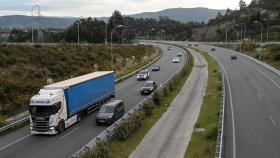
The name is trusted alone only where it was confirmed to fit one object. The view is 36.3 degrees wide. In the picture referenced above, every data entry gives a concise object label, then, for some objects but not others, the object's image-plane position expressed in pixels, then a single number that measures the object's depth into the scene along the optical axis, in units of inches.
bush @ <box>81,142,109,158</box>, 918.7
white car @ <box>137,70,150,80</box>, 2650.1
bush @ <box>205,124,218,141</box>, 1201.8
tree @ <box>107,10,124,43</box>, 6605.3
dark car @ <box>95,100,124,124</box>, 1362.0
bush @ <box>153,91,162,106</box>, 1755.7
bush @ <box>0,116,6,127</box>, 1378.9
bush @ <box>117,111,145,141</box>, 1206.9
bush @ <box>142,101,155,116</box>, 1555.1
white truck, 1246.3
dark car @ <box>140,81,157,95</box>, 2029.4
